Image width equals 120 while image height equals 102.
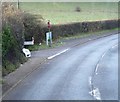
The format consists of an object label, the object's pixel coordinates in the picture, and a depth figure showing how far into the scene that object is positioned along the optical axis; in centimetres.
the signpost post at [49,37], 3488
